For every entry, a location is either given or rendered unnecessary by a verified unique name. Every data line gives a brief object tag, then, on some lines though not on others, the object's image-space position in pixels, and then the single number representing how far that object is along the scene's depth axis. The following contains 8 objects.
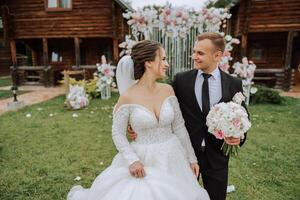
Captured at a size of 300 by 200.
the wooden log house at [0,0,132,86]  15.22
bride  2.37
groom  2.61
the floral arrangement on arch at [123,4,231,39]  6.57
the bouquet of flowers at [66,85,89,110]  9.90
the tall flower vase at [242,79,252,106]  9.79
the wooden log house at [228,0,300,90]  13.66
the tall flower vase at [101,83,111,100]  11.90
